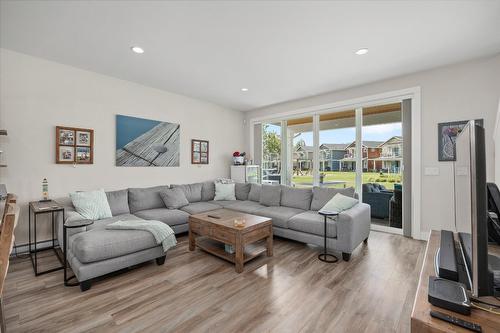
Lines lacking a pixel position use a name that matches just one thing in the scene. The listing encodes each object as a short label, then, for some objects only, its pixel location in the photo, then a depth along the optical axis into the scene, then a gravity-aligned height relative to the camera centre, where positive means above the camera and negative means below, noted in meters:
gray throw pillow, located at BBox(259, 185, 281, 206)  4.29 -0.53
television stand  0.73 -0.51
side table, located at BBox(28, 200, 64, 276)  2.55 -0.48
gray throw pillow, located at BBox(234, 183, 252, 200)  4.97 -0.49
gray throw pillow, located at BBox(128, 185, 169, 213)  3.80 -0.52
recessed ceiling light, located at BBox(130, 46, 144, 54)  2.85 +1.51
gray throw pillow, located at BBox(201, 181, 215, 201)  4.81 -0.49
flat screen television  0.70 -0.13
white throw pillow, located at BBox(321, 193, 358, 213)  3.21 -0.52
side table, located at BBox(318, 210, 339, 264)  2.88 -1.15
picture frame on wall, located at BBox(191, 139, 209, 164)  5.07 +0.38
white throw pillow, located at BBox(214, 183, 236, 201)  4.85 -0.52
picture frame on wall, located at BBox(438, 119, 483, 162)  3.35 +0.44
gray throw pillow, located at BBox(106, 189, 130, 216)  3.51 -0.53
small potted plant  5.73 +0.22
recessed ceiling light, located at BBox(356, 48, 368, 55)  2.92 +1.50
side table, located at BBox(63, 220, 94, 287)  2.29 -0.67
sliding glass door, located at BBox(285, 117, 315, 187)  5.15 +0.37
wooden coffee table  2.65 -0.84
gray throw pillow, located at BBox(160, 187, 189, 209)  4.04 -0.55
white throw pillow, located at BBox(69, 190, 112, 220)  3.11 -0.51
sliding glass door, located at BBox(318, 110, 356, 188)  4.52 +0.38
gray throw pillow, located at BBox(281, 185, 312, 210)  3.96 -0.53
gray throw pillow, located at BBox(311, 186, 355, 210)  3.64 -0.44
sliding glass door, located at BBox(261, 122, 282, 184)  5.81 +0.38
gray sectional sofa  2.32 -0.73
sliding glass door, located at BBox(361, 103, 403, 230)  4.02 +0.08
